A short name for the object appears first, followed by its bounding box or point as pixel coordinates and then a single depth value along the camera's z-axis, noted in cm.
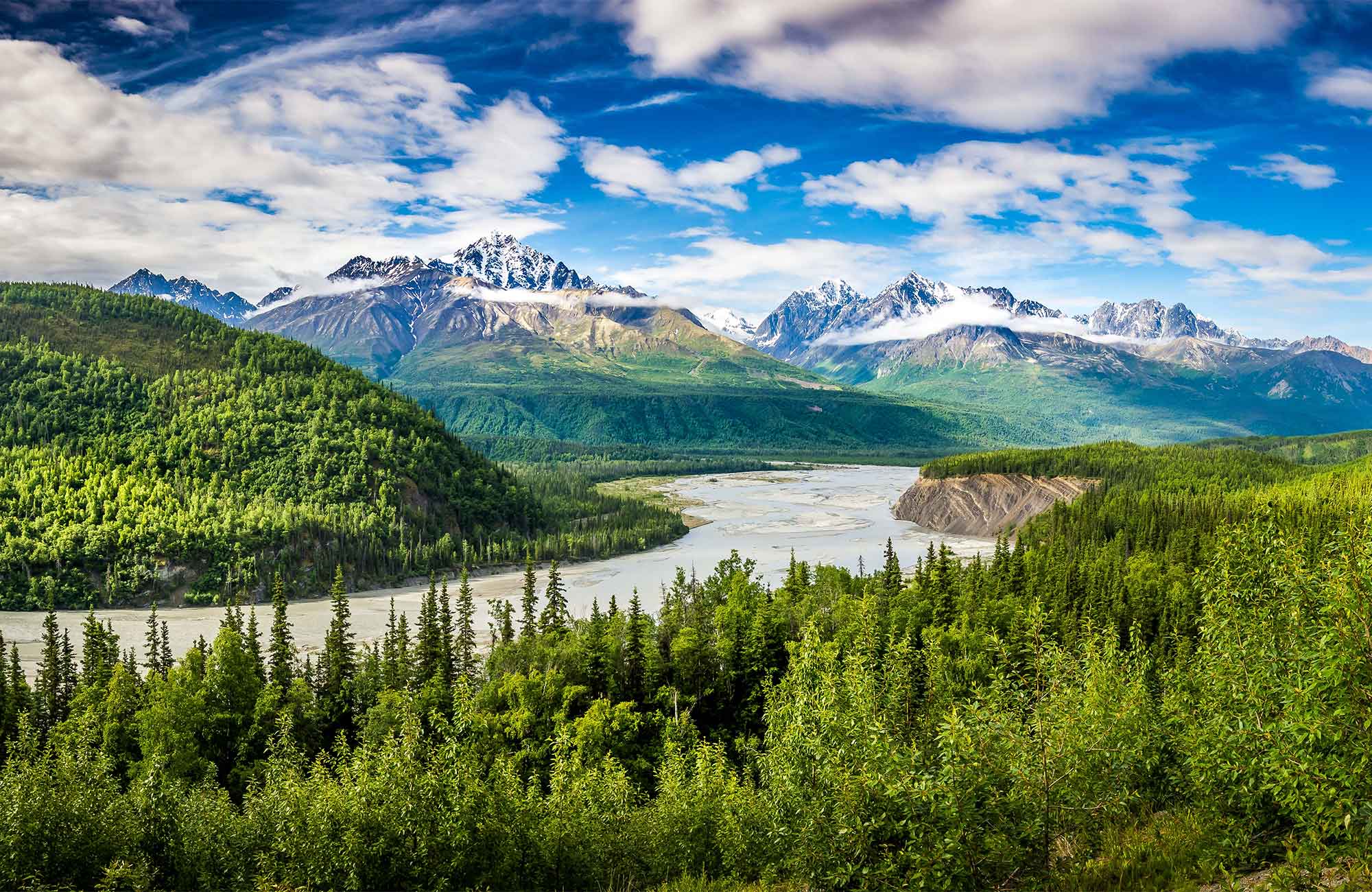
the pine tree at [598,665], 6328
